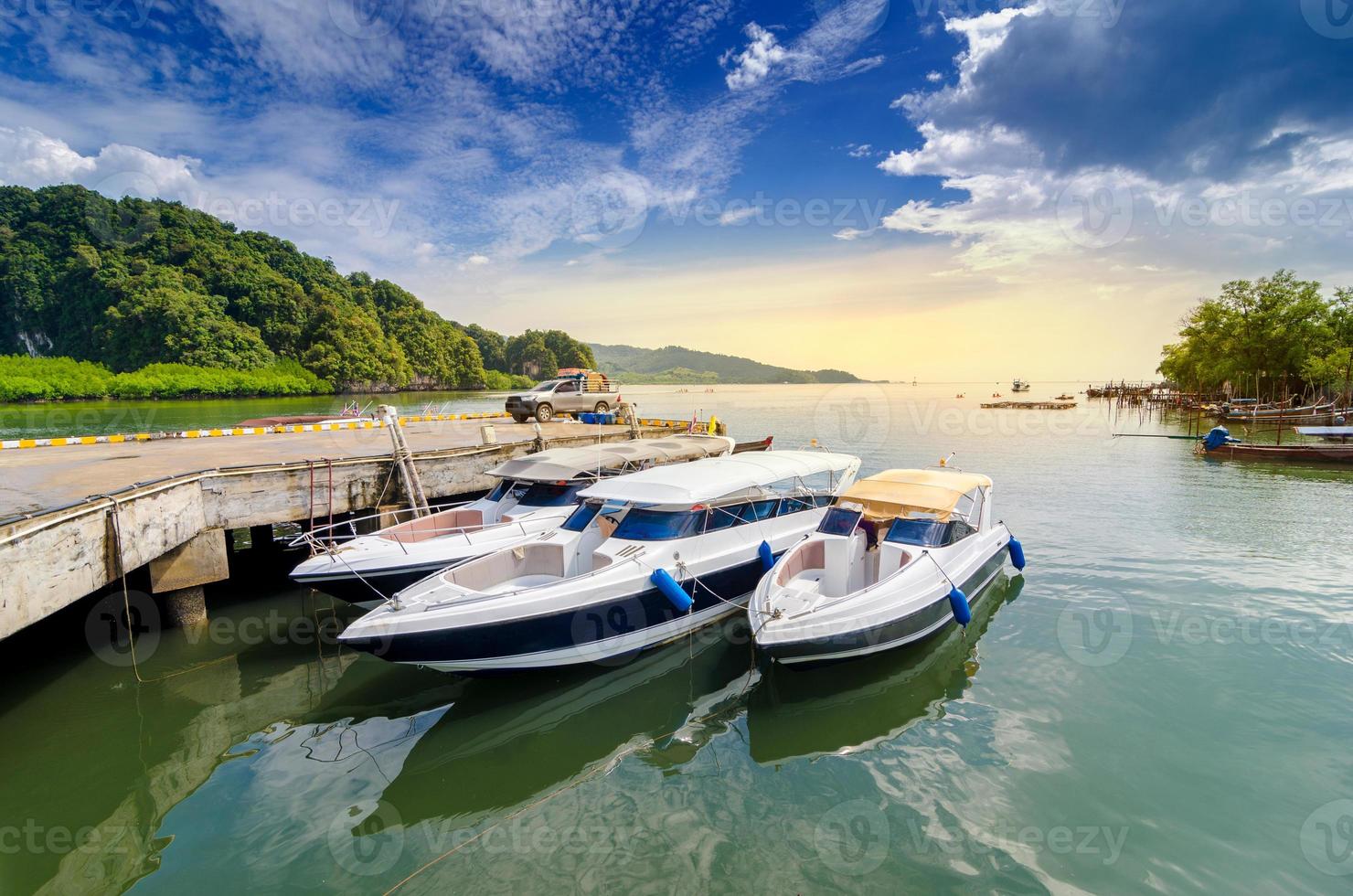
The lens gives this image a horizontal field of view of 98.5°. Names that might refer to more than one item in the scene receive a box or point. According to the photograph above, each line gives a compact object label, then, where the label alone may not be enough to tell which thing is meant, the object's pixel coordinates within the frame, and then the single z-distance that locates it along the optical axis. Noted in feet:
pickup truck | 80.18
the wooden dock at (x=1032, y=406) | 238.89
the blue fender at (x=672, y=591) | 27.94
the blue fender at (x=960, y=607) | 28.91
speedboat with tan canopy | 25.84
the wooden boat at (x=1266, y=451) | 88.07
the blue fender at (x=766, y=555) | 34.65
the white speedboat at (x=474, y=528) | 31.50
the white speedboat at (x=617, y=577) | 24.89
